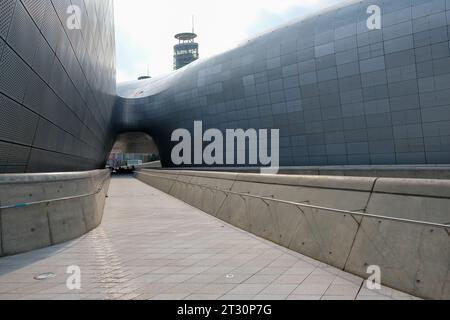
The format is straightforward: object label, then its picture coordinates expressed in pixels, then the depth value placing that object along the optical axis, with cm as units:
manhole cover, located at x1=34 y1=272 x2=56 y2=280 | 601
